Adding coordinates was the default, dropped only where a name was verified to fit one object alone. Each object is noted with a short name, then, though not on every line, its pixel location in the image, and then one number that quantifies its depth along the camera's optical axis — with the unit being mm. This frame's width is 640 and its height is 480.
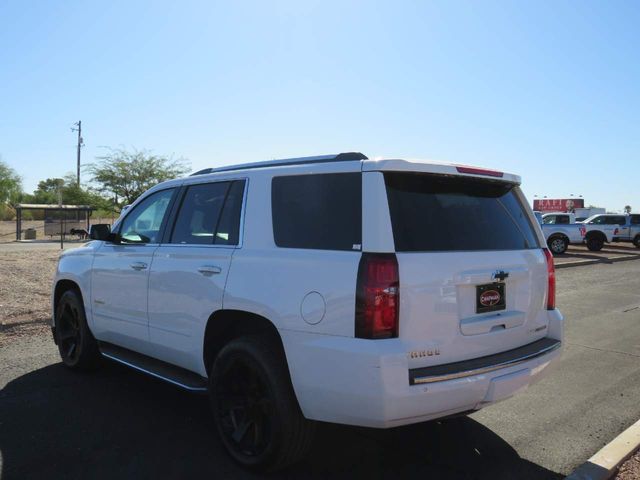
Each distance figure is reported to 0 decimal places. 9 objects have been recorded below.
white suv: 2959
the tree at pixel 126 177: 42469
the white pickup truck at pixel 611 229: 28562
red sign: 69875
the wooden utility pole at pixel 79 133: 58531
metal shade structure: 32500
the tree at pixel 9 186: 48625
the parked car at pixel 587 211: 58312
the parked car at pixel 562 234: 25969
